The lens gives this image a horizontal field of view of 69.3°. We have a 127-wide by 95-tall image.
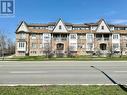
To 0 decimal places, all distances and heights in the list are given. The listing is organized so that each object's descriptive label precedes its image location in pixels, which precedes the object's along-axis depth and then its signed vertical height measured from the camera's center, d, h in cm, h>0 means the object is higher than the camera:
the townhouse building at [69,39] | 2716 +309
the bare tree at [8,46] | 2434 +91
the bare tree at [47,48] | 2570 +19
